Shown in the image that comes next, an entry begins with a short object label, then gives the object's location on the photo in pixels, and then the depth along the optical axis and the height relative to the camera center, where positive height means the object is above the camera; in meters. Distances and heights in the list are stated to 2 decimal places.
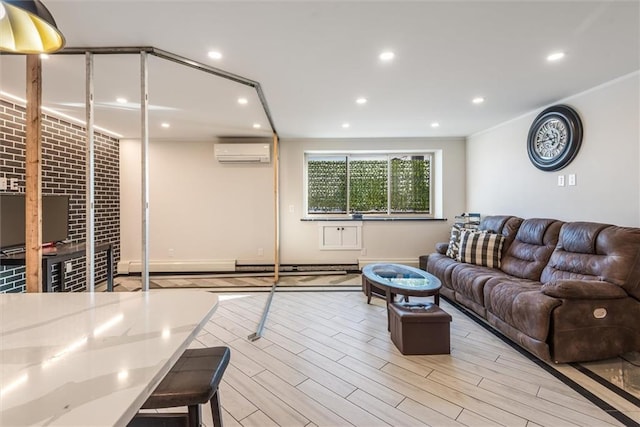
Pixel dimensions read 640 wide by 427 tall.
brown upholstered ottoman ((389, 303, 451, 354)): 2.26 -0.98
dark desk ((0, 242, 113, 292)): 2.66 -0.44
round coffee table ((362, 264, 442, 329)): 2.59 -0.71
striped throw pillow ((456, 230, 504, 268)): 3.43 -0.46
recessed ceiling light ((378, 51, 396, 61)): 2.16 +1.23
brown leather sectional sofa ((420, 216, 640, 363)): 2.08 -0.68
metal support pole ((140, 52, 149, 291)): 2.09 +0.29
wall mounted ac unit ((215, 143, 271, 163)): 4.75 +1.05
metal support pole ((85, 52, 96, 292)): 2.09 +0.24
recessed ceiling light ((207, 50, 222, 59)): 2.15 +1.24
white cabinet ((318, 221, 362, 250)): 5.03 -0.44
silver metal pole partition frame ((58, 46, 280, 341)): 2.09 +0.58
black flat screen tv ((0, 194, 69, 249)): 2.64 -0.06
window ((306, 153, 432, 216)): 5.25 +0.48
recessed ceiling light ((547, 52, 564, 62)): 2.18 +1.24
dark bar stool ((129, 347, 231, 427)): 0.95 -0.61
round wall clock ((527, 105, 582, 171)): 2.96 +0.85
